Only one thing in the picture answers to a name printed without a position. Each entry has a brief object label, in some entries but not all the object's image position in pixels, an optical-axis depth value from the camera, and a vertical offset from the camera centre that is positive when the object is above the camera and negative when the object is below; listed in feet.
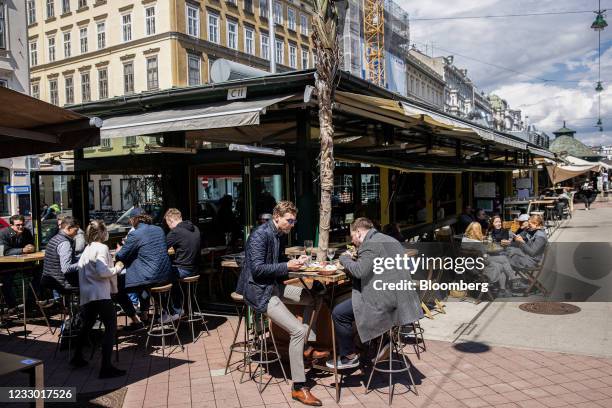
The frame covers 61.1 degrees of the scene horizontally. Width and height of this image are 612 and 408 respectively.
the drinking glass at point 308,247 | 19.45 -2.09
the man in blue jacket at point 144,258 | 19.31 -2.30
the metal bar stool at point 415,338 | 18.38 -5.65
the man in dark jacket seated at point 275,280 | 14.56 -2.48
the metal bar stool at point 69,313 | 19.58 -4.54
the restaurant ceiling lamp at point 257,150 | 20.81 +1.82
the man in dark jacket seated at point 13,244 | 24.62 -2.14
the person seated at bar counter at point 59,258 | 19.72 -2.25
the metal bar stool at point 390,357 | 14.86 -5.04
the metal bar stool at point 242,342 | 16.65 -4.86
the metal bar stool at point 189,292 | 20.50 -3.94
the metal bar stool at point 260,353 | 15.94 -5.21
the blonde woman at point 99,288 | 16.60 -2.89
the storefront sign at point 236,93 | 23.09 +4.57
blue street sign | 51.75 +1.16
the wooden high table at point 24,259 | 22.34 -2.56
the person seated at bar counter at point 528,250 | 26.43 -3.27
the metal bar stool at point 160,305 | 19.04 -4.22
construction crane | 179.83 +54.26
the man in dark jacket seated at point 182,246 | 20.86 -2.02
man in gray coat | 14.67 -2.94
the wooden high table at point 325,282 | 15.15 -2.74
